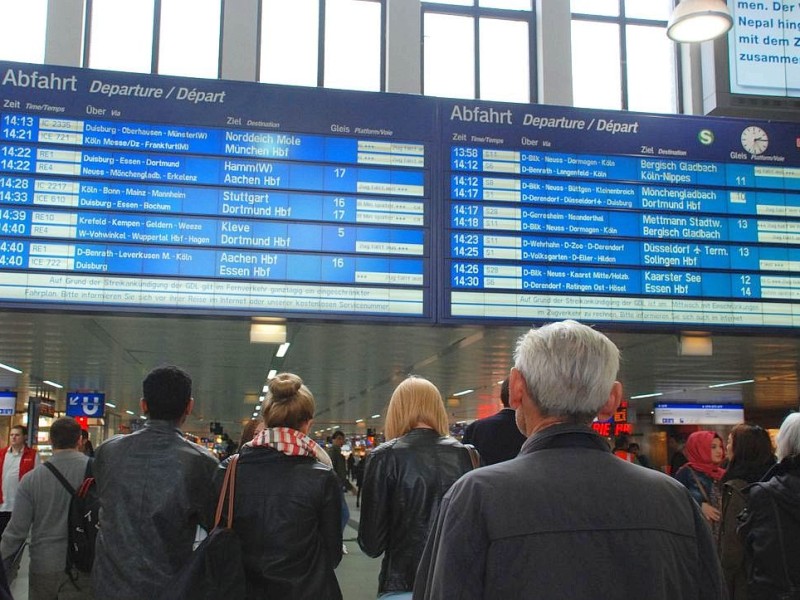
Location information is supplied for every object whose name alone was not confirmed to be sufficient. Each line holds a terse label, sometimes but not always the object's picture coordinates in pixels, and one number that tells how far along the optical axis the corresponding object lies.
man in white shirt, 8.65
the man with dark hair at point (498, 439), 4.56
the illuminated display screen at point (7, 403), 16.41
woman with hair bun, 3.15
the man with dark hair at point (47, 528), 4.11
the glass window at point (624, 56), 12.89
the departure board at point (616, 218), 6.39
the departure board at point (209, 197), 5.90
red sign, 18.32
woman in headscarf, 5.24
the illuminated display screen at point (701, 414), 18.31
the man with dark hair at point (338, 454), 13.07
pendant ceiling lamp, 6.23
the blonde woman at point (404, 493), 3.54
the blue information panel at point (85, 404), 16.45
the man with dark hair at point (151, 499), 3.28
